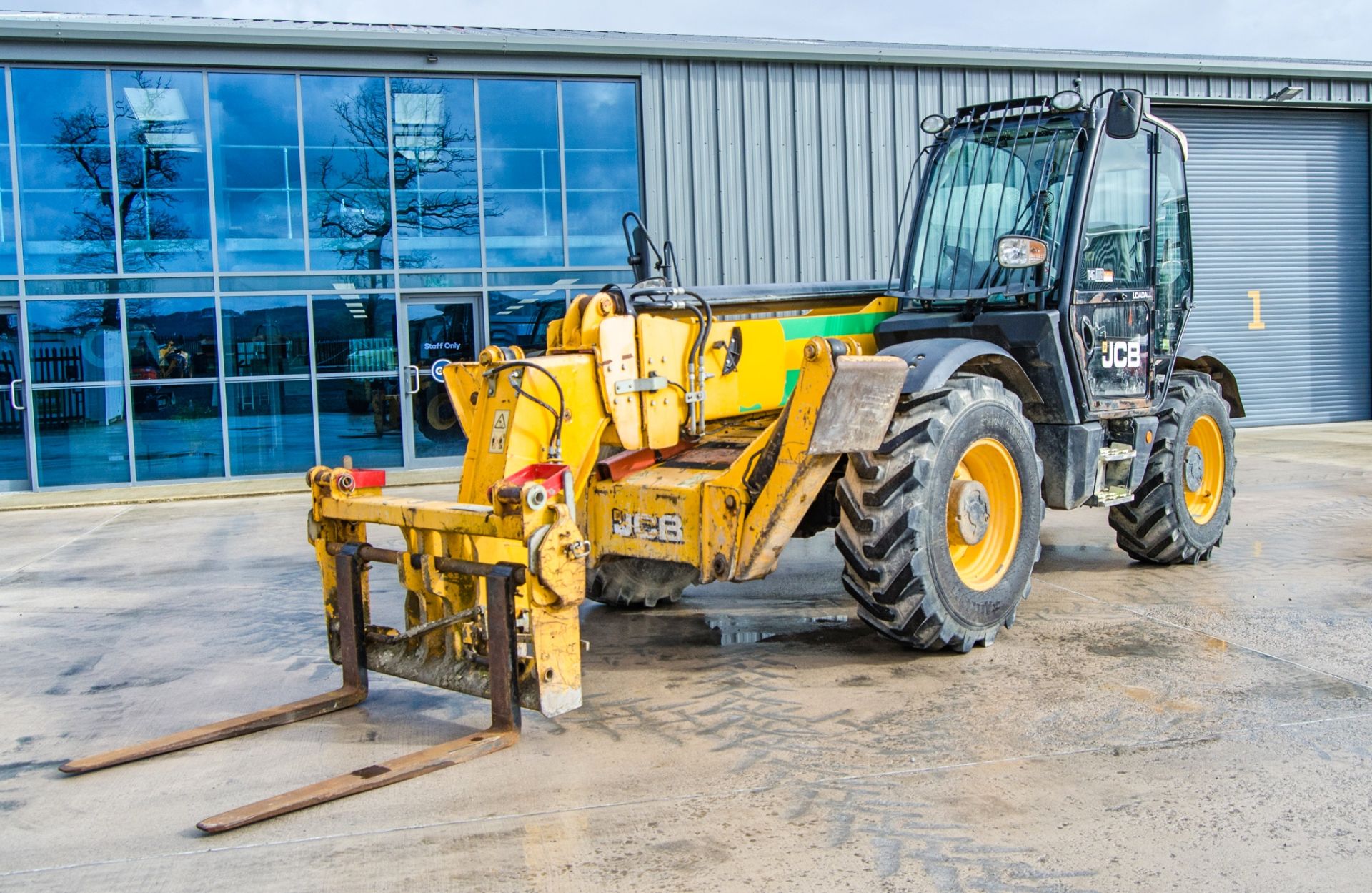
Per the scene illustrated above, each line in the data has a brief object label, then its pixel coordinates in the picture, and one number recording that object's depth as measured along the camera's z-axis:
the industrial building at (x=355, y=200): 15.73
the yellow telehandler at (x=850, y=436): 5.26
